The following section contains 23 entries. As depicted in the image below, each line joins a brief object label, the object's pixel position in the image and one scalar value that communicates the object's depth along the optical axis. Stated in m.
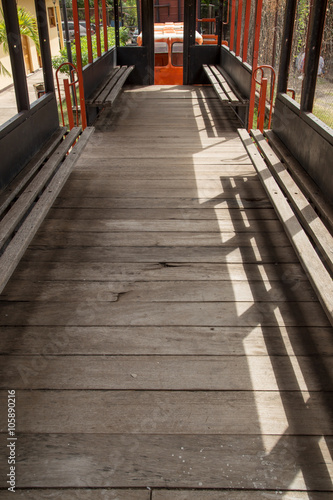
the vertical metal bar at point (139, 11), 10.37
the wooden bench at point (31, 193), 2.60
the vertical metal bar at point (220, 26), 9.47
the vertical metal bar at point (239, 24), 8.05
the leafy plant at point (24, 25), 5.44
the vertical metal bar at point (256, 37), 6.12
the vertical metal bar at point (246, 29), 7.23
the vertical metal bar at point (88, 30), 6.53
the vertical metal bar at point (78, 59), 6.29
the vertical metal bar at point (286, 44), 4.48
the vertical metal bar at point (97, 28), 8.13
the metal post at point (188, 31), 9.18
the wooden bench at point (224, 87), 6.38
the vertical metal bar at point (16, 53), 3.46
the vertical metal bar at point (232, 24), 8.91
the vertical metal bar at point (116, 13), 9.65
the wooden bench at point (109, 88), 6.45
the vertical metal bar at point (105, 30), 9.12
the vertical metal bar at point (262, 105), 6.11
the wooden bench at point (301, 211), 2.33
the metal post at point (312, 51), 3.46
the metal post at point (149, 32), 9.33
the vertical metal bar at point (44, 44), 4.40
